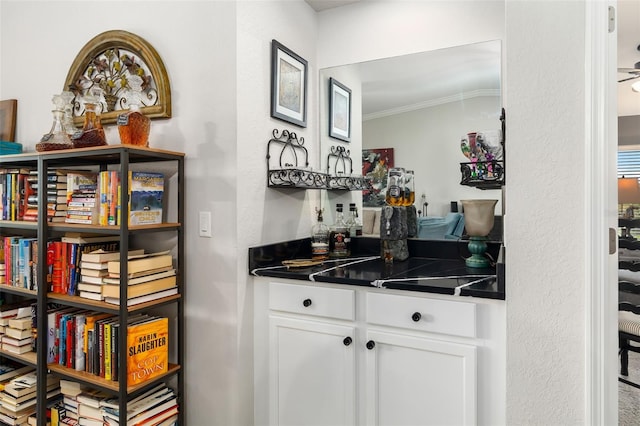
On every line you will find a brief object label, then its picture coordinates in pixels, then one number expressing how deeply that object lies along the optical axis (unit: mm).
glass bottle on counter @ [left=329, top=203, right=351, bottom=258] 2348
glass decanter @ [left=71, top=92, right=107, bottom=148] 1890
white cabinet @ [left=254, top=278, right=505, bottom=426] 1507
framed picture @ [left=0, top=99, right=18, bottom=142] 2555
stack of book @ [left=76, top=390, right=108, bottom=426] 1823
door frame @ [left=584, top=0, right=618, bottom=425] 1231
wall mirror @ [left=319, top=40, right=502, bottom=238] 2115
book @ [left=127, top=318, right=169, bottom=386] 1744
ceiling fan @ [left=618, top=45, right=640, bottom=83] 1891
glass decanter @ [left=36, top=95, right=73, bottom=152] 1974
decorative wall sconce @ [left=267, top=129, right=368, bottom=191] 2076
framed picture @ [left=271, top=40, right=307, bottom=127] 2102
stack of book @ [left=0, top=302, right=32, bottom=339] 2172
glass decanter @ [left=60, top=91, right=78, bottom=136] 2022
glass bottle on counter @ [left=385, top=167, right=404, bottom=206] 2150
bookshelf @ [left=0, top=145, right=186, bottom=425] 1691
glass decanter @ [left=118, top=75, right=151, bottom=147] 1784
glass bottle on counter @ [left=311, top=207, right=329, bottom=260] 2295
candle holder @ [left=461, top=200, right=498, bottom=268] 1914
